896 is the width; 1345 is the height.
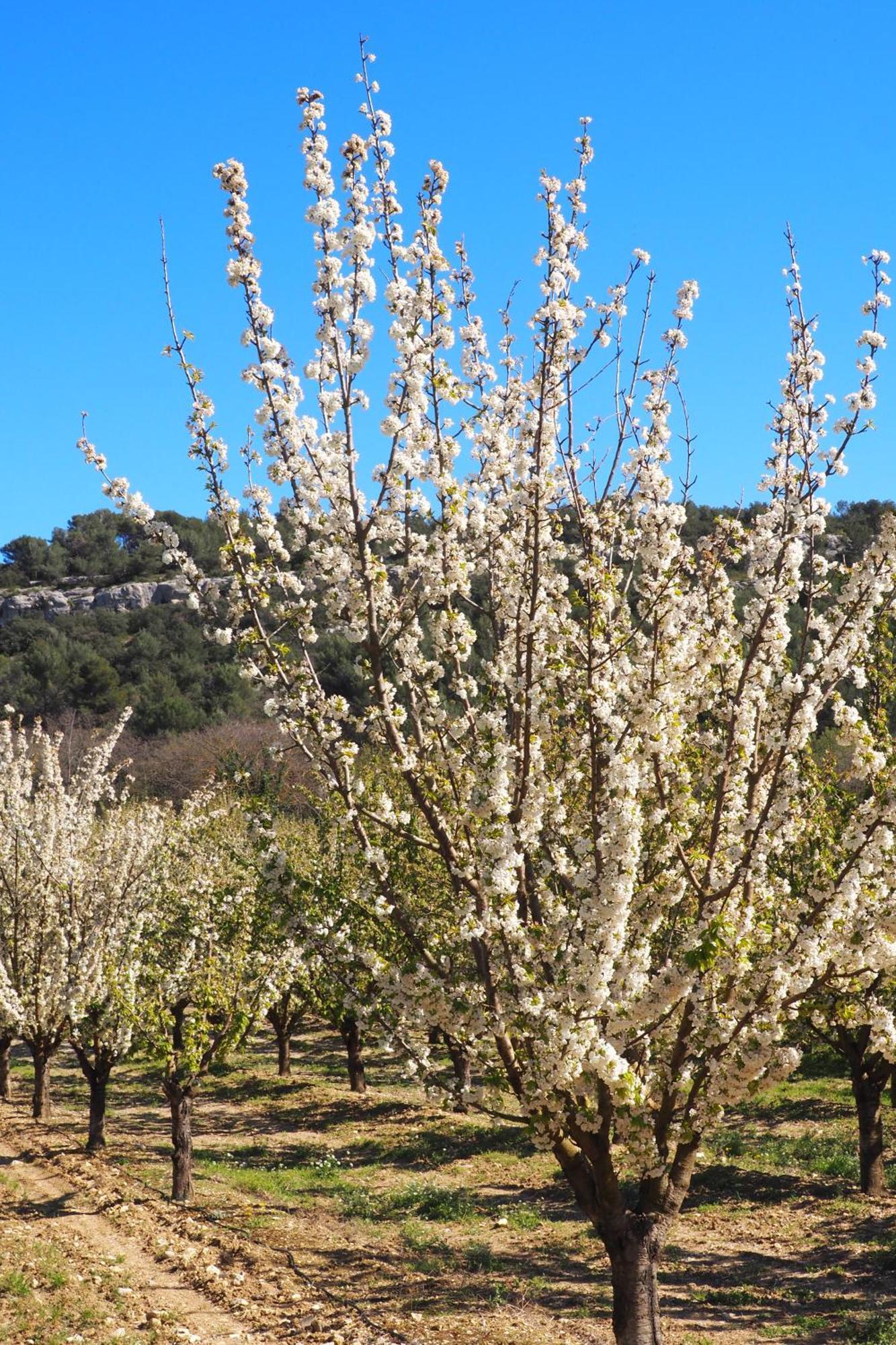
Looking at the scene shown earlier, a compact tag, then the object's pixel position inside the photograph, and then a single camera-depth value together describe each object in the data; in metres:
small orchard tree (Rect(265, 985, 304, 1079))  24.81
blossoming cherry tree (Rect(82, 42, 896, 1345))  6.11
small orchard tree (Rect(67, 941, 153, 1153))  15.91
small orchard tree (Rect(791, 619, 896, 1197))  6.50
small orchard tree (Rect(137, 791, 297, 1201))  14.41
